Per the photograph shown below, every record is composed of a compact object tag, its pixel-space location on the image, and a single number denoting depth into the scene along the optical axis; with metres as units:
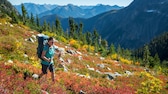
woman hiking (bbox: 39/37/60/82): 8.85
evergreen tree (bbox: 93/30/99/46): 93.33
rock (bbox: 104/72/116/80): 17.94
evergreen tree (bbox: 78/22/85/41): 86.43
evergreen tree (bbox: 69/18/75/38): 84.74
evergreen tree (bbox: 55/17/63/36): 89.86
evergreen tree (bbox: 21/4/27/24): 84.33
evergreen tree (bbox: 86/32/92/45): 93.16
